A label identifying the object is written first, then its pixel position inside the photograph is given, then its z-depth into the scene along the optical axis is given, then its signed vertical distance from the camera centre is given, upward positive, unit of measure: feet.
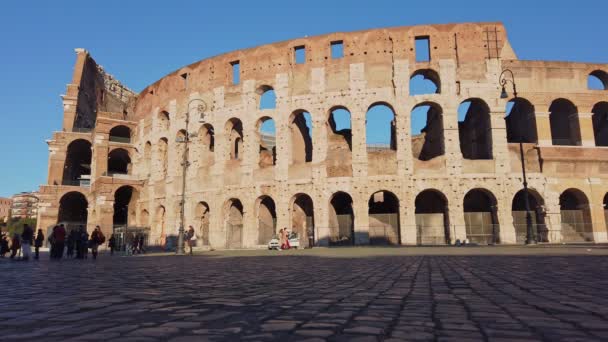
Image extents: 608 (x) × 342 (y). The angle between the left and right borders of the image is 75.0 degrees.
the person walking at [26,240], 47.60 -0.73
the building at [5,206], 389.58 +28.07
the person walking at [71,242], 54.49 -1.20
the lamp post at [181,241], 63.46 -1.61
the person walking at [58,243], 49.44 -1.19
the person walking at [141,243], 75.57 -2.07
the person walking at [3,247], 57.86 -1.84
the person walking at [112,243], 67.41 -1.76
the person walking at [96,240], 51.43 -0.93
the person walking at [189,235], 63.77 -0.60
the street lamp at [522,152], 65.31 +13.58
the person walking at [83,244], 50.57 -1.39
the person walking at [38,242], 53.14 -1.10
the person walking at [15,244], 50.28 -1.27
